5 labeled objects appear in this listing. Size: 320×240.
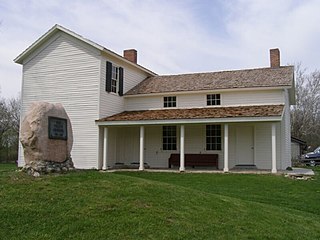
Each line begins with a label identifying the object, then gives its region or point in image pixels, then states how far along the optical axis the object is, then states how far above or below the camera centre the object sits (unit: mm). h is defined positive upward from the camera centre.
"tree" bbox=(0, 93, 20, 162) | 36812 +1461
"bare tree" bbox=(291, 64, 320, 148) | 43594 +5097
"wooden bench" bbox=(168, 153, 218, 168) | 20344 -472
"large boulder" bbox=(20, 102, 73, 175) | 9570 +351
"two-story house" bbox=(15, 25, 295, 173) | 19734 +2544
